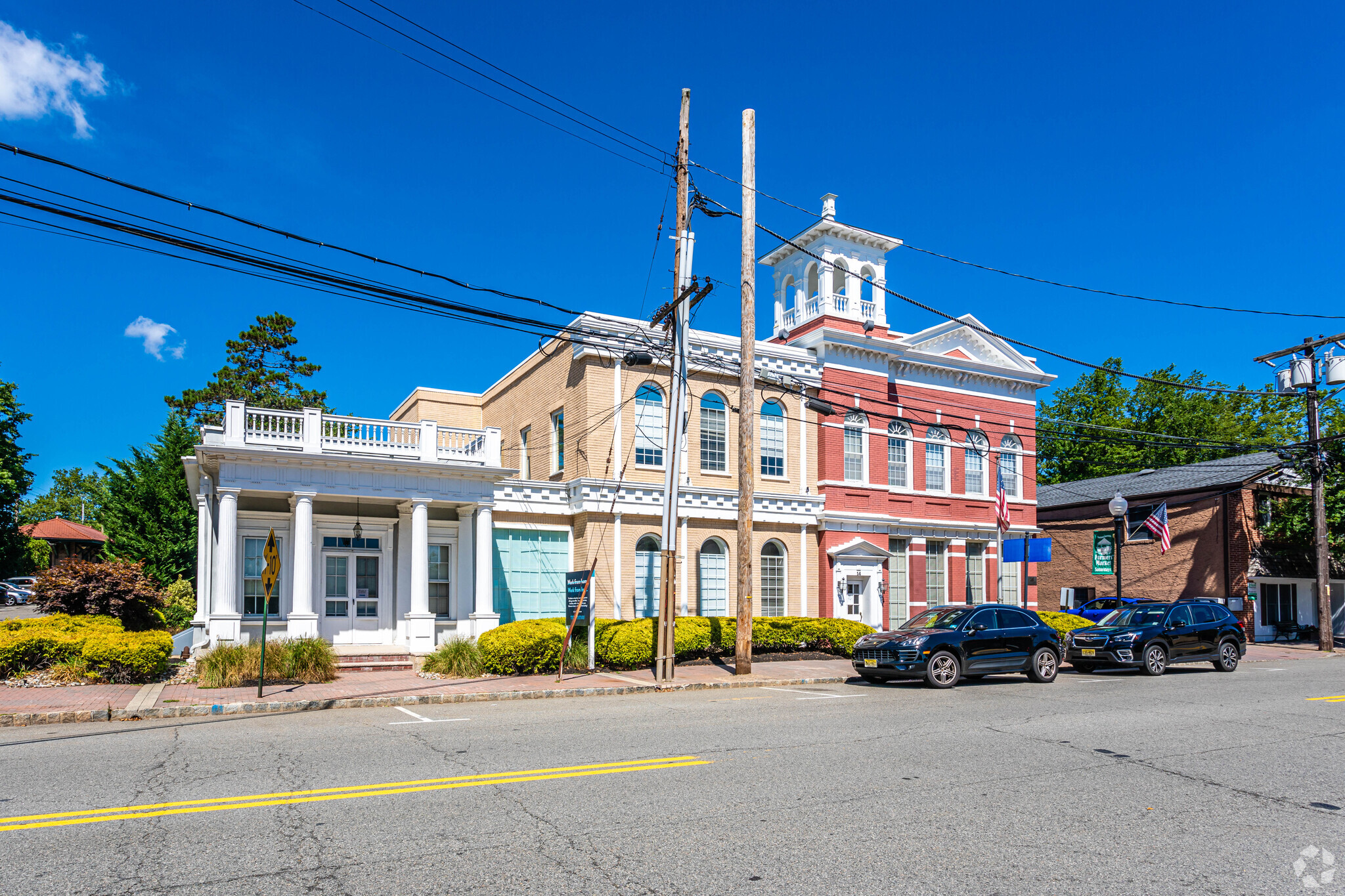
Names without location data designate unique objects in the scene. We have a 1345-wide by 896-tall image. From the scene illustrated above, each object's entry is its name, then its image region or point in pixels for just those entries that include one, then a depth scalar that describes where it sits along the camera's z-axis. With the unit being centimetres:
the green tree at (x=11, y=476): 4072
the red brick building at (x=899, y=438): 2841
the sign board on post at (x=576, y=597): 1911
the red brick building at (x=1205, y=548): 3344
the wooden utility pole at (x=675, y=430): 1841
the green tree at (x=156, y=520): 3064
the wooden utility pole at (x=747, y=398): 1912
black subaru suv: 2050
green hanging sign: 3391
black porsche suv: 1738
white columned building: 1989
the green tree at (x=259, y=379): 4541
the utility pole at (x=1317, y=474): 2962
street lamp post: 2741
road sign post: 1539
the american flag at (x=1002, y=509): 2808
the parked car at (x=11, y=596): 5550
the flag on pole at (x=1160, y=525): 3052
